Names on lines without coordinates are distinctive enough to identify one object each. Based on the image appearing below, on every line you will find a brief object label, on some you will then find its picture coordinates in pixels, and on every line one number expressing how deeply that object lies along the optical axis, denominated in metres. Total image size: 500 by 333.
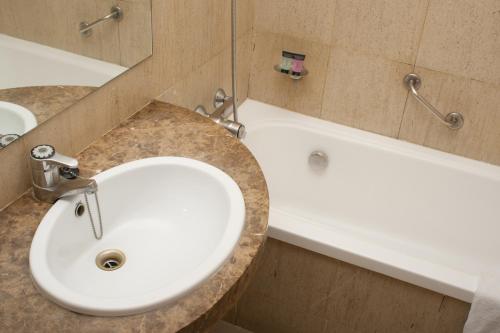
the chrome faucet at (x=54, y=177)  1.13
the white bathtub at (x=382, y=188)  2.15
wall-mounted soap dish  2.21
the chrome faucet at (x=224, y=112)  1.77
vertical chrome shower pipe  1.83
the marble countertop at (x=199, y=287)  0.93
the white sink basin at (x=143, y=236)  0.98
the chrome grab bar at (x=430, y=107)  2.06
